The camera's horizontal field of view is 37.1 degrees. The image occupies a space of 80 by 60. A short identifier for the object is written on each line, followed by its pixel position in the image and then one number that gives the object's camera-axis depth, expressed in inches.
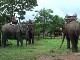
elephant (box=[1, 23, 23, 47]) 338.5
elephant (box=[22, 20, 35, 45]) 380.6
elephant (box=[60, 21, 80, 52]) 260.0
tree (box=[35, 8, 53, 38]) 785.5
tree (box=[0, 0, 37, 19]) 657.1
